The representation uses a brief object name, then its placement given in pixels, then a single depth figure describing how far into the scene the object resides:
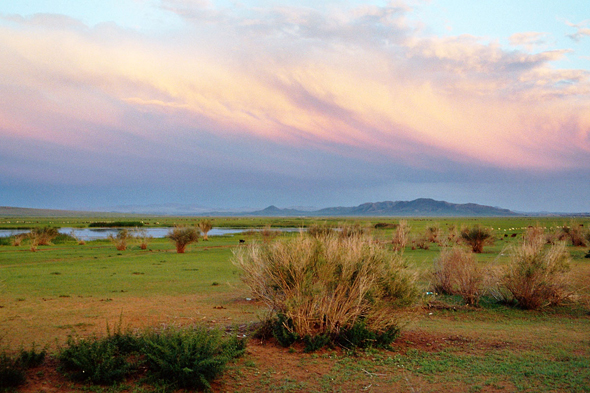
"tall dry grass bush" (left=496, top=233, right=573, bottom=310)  13.62
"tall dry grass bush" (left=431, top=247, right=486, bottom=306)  14.45
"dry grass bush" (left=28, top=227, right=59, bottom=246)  41.56
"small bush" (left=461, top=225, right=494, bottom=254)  33.12
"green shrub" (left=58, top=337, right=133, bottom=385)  6.79
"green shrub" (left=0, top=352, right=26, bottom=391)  6.23
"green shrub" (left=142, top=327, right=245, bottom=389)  6.75
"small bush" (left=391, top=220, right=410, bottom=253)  35.91
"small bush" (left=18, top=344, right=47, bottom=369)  6.99
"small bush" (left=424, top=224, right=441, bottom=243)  43.12
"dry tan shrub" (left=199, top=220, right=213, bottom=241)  51.47
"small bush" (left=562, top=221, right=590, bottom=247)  36.53
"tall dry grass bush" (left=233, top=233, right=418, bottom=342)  8.94
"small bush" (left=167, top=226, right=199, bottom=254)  34.78
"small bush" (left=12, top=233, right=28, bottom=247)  39.79
